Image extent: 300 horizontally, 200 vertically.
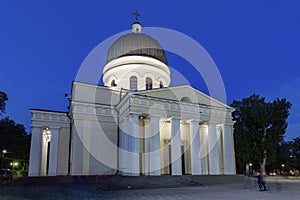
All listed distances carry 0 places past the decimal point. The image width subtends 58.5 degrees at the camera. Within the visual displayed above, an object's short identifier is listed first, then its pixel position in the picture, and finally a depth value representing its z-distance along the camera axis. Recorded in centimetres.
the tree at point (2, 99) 2708
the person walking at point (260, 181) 1466
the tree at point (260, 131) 3531
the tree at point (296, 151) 5667
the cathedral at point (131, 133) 2045
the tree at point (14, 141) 3991
